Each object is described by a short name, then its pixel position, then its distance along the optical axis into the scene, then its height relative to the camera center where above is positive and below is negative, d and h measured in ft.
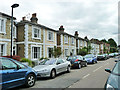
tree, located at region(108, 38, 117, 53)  408.38 +22.81
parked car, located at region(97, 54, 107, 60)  92.28 -6.67
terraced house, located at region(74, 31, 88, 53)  108.37 +6.52
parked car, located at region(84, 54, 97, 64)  60.43 -5.16
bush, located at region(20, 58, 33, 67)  42.63 -3.98
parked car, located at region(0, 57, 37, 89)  16.54 -3.85
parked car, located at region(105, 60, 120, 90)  10.24 -3.04
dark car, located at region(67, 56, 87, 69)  43.14 -4.85
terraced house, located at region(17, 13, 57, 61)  52.13 +4.52
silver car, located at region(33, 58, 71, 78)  26.30 -4.52
